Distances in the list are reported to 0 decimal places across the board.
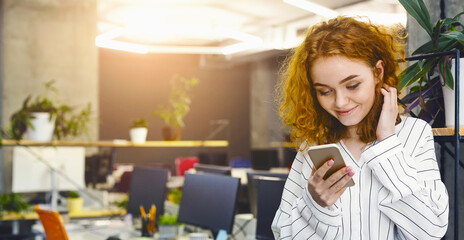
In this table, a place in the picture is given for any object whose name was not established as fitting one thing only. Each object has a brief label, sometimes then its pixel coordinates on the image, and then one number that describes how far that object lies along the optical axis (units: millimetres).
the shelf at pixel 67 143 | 4011
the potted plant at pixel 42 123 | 4043
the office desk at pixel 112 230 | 3113
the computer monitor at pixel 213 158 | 9753
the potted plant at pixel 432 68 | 1620
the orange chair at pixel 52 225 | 2501
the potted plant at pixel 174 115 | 5035
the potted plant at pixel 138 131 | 4828
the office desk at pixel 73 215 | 4008
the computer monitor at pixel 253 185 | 2908
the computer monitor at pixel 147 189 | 3256
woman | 1217
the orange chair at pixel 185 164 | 8750
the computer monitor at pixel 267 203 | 2475
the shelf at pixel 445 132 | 1582
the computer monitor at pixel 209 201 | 2586
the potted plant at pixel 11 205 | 4195
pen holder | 3094
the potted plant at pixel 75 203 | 4086
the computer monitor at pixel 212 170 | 3467
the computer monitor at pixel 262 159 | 7822
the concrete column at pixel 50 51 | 5641
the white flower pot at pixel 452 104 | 1624
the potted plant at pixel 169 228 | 3059
